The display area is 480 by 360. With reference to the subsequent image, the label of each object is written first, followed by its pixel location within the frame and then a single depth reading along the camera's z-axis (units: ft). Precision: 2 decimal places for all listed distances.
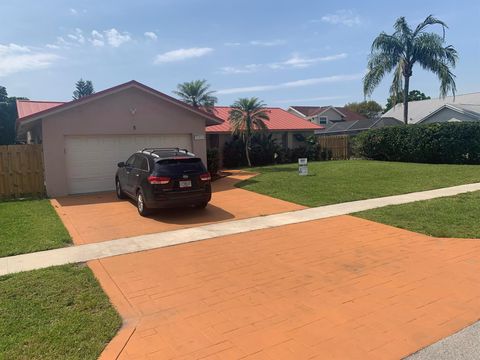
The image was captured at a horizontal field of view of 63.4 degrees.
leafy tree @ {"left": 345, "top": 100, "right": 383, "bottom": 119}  238.48
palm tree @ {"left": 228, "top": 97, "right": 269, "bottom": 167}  75.10
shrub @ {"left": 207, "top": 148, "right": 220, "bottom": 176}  59.84
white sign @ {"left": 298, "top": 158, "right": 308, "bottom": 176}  55.06
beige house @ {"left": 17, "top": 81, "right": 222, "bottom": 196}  44.16
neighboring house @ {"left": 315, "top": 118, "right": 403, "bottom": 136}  124.57
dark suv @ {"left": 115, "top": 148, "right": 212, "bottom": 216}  31.22
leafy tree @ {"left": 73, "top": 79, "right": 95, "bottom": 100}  207.07
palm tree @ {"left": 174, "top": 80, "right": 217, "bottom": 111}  77.00
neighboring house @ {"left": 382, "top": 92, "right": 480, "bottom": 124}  102.78
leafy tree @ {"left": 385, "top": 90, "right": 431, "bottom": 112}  232.43
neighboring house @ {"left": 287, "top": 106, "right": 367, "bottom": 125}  165.78
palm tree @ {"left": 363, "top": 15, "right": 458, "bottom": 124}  87.61
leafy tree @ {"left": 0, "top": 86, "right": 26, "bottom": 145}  122.93
